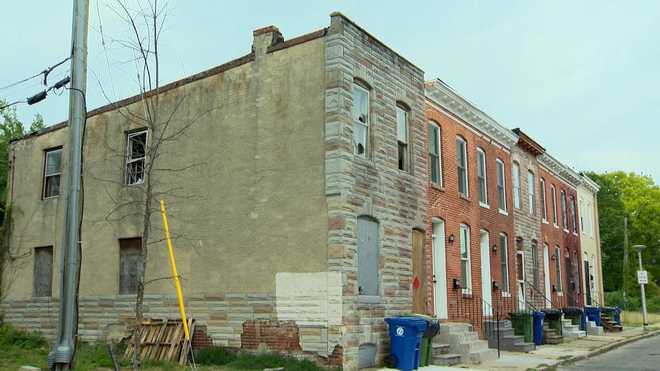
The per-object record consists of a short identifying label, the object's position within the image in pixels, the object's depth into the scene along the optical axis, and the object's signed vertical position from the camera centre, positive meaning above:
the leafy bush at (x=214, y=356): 14.26 -1.14
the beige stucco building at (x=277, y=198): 13.79 +2.35
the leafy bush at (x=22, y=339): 18.12 -0.97
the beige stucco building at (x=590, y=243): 35.03 +3.08
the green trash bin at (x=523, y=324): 20.28 -0.72
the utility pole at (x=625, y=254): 53.84 +3.66
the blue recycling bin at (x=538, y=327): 21.20 -0.83
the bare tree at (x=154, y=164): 16.58 +3.69
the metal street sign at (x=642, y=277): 30.69 +1.03
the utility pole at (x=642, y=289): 30.43 +0.48
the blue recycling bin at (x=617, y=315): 29.90 -0.65
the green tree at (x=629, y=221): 63.66 +7.42
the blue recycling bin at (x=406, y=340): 13.84 -0.80
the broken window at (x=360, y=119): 14.88 +4.03
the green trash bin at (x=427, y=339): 14.34 -0.82
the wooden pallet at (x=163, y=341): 14.71 -0.86
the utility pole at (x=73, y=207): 9.81 +1.42
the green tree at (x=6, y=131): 25.83 +8.43
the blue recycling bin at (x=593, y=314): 28.05 -0.57
